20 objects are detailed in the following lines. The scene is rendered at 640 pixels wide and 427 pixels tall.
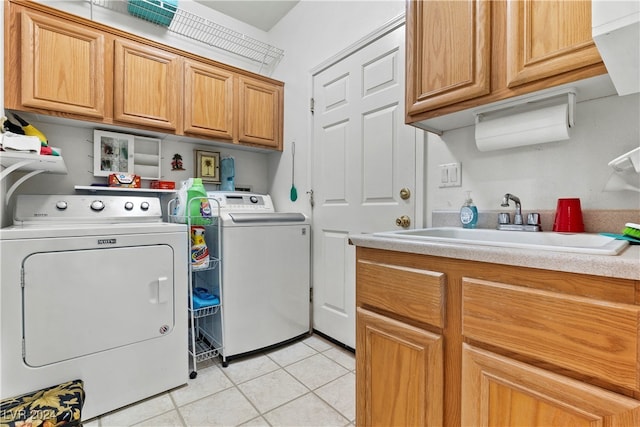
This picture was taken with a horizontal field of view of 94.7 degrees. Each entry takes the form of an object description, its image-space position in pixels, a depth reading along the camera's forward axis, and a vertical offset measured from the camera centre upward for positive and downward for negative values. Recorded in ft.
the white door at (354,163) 5.71 +1.06
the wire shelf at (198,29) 7.05 +4.94
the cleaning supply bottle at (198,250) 6.00 -0.81
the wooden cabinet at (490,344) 1.96 -1.09
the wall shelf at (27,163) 4.35 +0.77
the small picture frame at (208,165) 8.18 +1.30
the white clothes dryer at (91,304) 4.15 -1.50
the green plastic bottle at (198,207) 6.12 +0.09
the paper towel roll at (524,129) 3.48 +1.09
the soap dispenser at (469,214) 4.43 -0.01
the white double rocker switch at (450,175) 4.89 +0.65
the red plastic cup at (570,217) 3.57 -0.03
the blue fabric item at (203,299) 6.02 -1.84
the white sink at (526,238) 2.27 -0.27
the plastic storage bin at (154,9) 6.94 +4.87
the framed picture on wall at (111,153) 6.70 +1.35
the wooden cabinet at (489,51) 2.94 +1.89
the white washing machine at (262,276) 6.29 -1.48
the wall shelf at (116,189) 6.41 +0.49
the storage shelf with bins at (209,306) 6.06 -1.95
